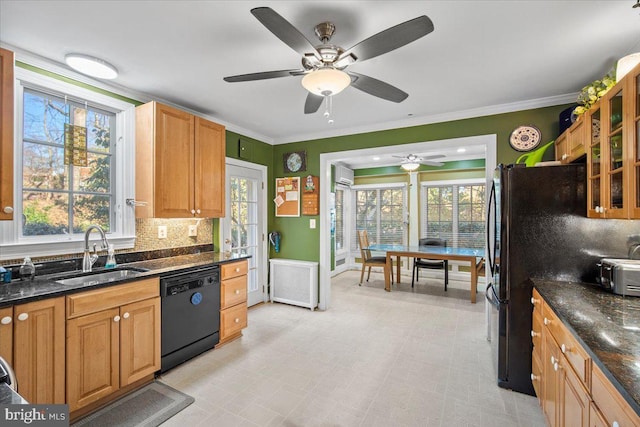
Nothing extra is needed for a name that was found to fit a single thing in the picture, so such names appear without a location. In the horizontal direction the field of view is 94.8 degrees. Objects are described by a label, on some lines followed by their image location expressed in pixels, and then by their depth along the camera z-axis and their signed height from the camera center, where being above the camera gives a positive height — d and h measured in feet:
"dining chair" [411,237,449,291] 16.42 -2.75
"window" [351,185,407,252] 21.06 +0.13
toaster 5.63 -1.20
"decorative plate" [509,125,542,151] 9.63 +2.56
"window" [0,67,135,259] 6.93 +1.27
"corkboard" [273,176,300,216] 14.08 +0.90
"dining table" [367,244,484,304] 14.35 -2.04
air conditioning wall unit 20.22 +2.85
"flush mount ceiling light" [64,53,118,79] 6.90 +3.65
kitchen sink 6.78 -1.55
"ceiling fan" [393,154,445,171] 15.97 +2.97
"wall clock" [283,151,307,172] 13.94 +2.59
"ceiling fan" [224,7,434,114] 4.51 +2.92
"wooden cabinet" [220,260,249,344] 9.50 -2.84
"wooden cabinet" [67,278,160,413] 5.97 -2.82
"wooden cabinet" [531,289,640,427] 3.23 -2.37
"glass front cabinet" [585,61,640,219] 4.83 +1.17
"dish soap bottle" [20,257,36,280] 6.49 -1.21
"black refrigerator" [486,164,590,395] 6.86 -0.66
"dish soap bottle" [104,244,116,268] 7.88 -1.20
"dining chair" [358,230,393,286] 17.10 -2.63
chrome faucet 7.31 -1.00
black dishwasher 7.80 -2.82
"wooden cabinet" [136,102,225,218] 8.51 +1.62
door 12.32 -0.29
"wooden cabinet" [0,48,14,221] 5.65 +1.60
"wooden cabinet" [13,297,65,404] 5.21 -2.49
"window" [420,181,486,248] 18.85 +0.13
